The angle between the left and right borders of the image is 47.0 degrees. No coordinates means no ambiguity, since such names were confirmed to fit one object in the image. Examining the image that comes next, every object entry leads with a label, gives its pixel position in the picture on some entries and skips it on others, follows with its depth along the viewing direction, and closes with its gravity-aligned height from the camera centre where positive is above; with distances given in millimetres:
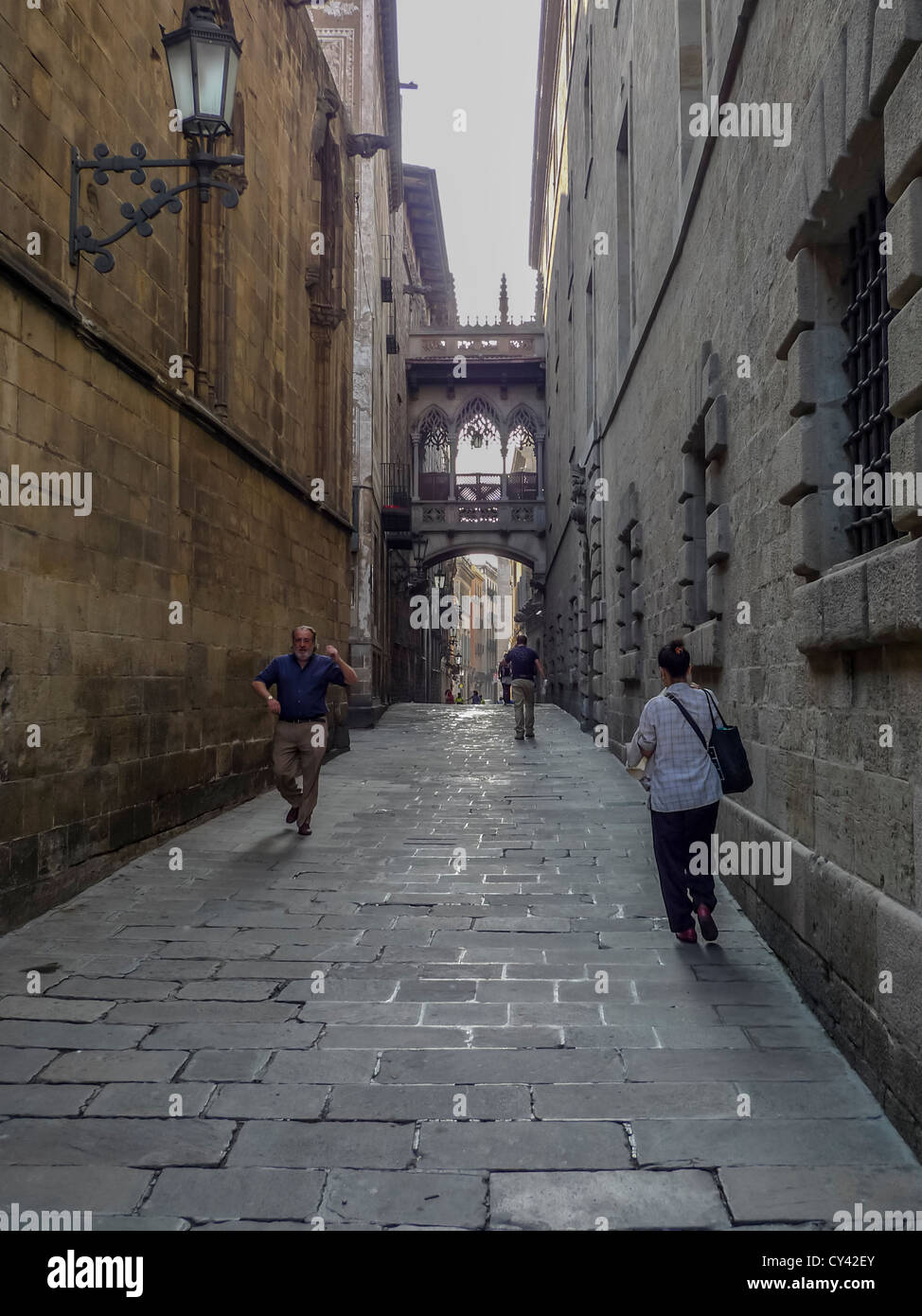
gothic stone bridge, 34969 +8166
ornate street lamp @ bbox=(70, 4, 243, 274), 6793 +3784
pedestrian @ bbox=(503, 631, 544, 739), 16578 -214
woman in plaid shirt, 5359 -696
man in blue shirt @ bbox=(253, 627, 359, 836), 8523 -337
